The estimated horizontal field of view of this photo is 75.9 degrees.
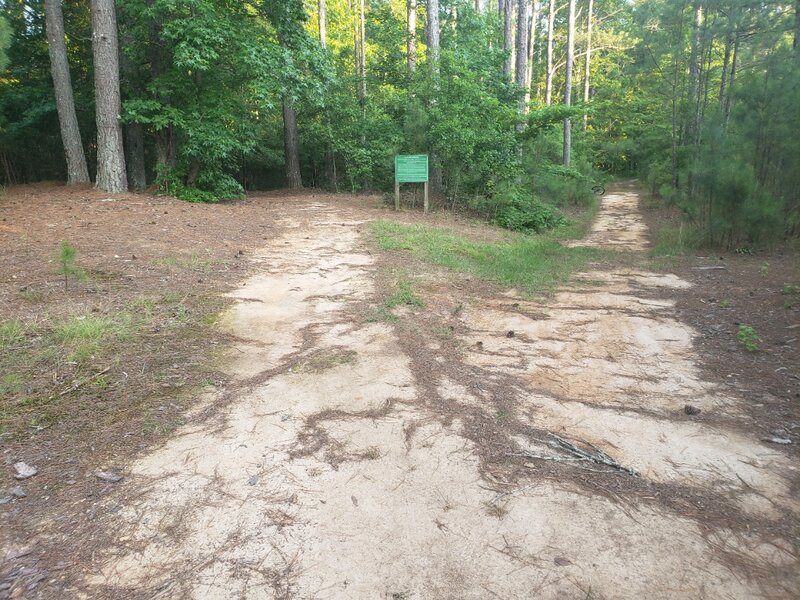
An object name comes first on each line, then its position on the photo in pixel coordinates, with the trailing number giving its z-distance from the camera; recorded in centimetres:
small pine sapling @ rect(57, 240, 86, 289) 509
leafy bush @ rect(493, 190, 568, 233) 1330
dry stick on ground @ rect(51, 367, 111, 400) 353
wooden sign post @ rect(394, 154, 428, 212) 1224
